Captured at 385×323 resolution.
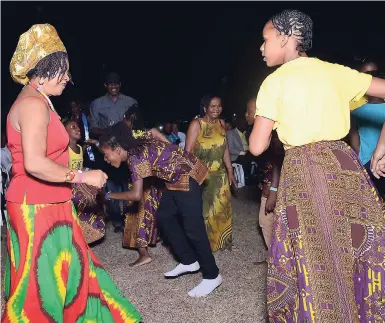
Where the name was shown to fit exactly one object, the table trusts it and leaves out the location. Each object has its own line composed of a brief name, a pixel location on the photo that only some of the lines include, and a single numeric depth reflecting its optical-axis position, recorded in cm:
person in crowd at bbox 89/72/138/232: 677
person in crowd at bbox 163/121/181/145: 923
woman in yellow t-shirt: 229
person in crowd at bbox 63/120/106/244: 447
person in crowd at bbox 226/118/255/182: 989
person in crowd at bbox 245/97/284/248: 418
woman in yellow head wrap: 245
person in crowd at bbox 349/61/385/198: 357
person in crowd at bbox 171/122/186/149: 951
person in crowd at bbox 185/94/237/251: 523
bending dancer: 390
